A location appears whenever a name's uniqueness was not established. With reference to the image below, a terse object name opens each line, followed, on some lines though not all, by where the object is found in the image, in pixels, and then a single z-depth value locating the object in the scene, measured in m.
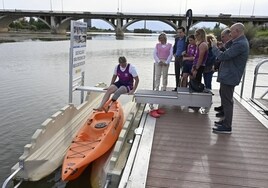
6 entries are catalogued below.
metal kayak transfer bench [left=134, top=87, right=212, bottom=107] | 4.64
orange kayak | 3.50
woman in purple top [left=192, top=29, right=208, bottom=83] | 4.41
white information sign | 5.54
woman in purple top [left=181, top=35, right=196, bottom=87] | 5.26
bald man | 3.56
